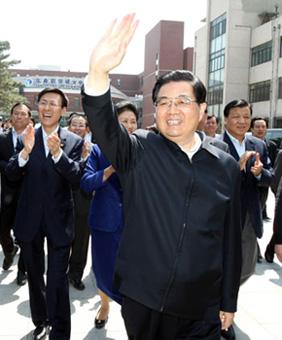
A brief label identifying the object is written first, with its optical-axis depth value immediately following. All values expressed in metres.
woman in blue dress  3.45
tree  43.88
